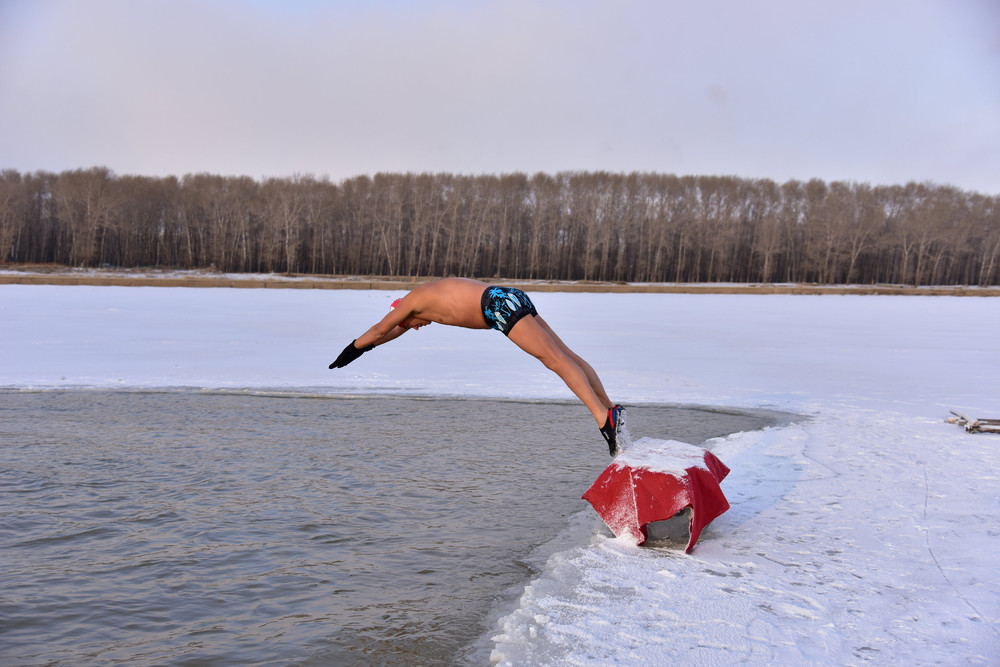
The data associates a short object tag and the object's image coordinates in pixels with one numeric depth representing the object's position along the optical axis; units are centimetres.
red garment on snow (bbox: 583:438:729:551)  358
